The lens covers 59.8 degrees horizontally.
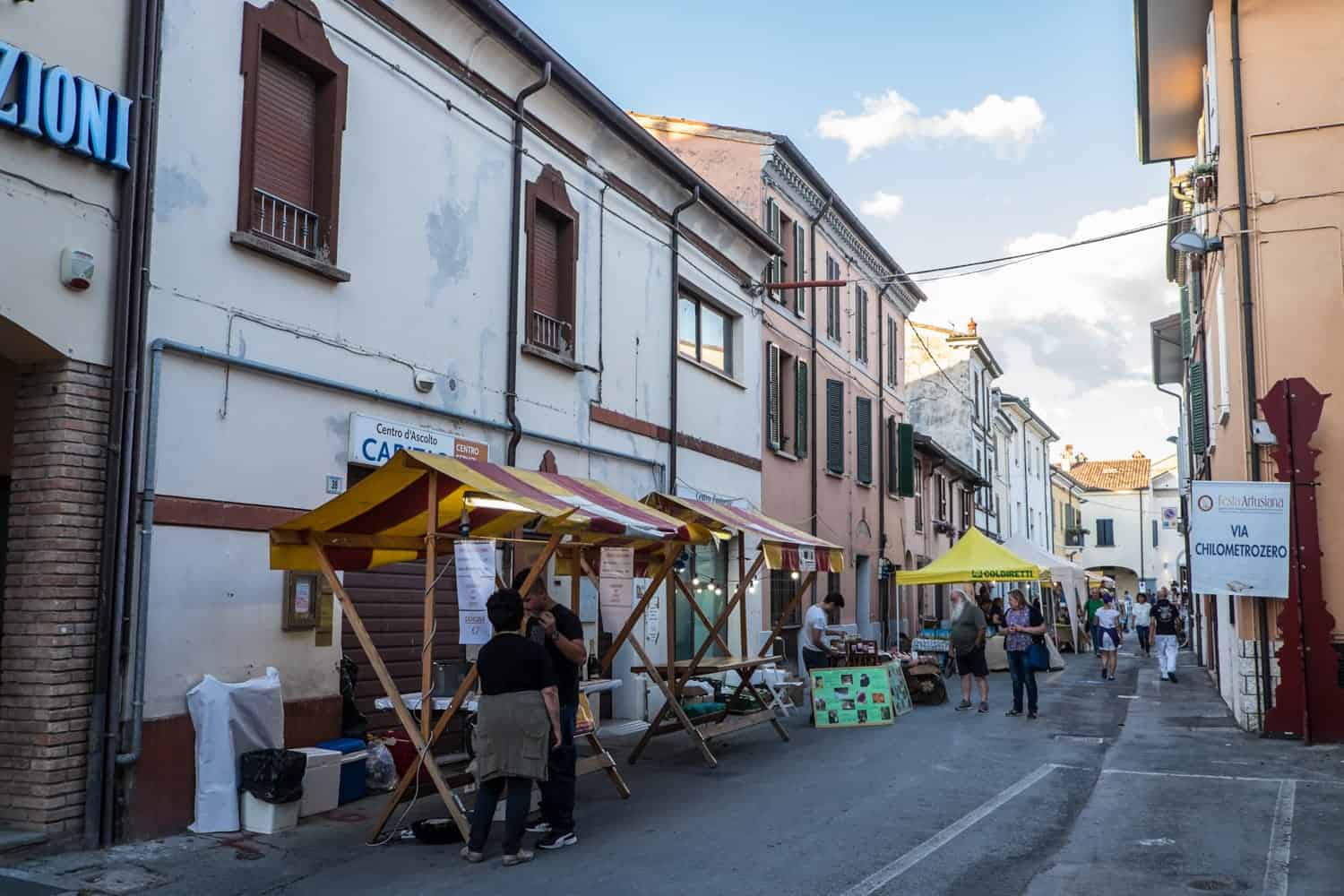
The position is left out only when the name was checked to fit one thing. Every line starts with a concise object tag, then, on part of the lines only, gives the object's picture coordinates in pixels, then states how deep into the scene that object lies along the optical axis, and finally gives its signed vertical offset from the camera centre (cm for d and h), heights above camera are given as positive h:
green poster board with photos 1447 -147
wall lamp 1368 +395
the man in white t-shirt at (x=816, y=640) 1625 -83
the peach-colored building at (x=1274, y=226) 1266 +395
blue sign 689 +285
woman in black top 713 -87
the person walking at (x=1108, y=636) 2241 -106
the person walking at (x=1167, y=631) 2144 -91
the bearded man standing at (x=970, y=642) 1596 -84
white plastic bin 784 -160
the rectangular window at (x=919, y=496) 3144 +225
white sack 780 -112
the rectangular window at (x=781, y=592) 2033 -22
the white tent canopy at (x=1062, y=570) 2659 +27
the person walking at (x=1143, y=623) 3525 -132
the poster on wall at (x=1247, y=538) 1230 +45
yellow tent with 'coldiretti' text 2066 +25
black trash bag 784 -133
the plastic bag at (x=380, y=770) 934 -153
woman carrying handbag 1512 -85
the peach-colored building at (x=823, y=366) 2023 +428
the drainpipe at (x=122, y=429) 723 +94
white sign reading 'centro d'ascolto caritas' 970 +120
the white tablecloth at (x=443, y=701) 875 -94
